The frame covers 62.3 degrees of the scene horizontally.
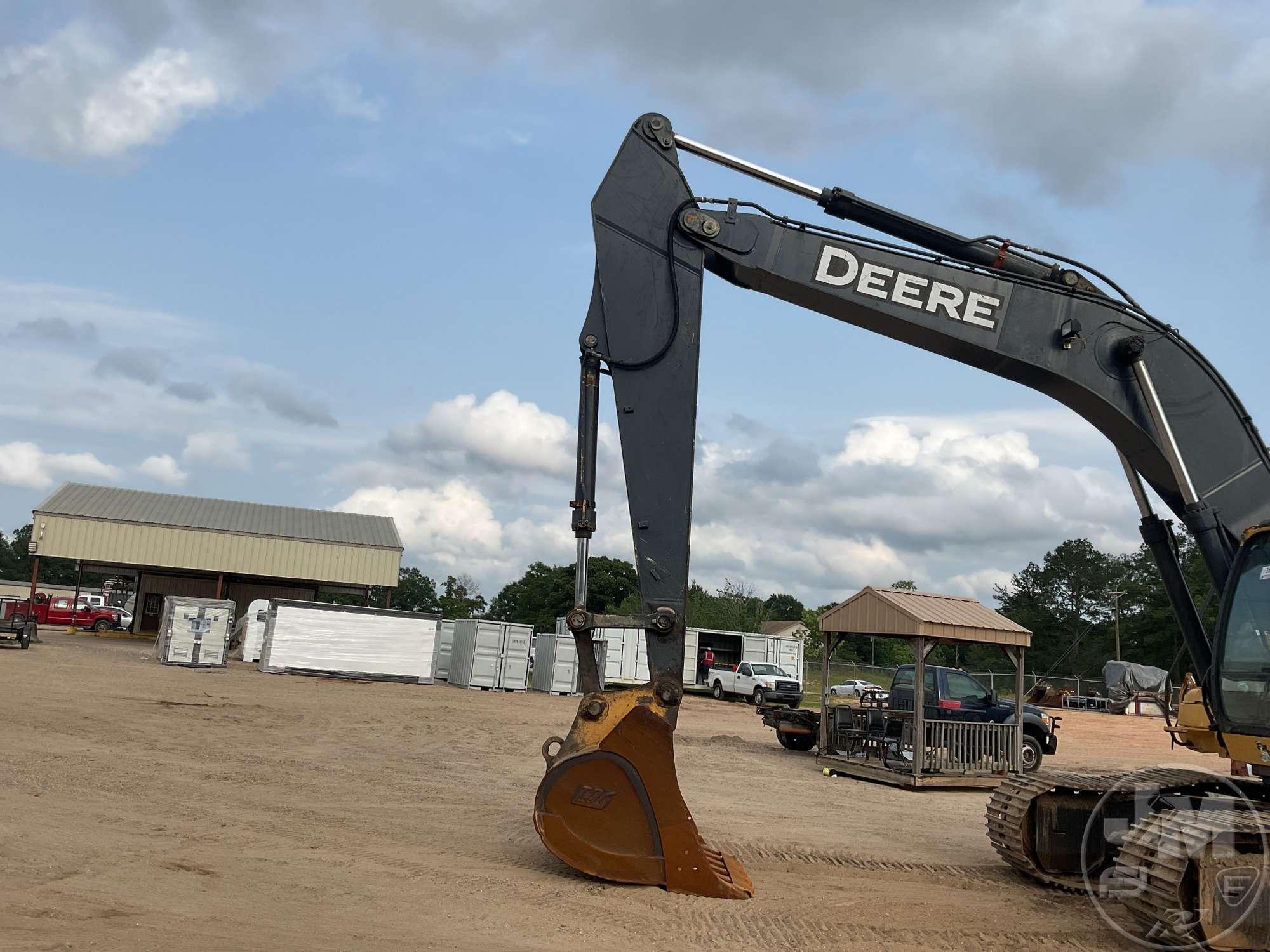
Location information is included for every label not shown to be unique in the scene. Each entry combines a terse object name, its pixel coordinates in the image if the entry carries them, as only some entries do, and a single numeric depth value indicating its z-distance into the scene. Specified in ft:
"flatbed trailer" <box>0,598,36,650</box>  101.30
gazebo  50.42
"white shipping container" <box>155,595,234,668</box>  94.53
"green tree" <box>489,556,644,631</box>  240.32
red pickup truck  159.22
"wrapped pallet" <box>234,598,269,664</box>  109.60
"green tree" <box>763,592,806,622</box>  352.57
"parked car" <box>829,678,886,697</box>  117.52
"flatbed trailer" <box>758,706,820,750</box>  62.85
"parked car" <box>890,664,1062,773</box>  57.41
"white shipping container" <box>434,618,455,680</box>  110.42
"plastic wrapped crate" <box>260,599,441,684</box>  96.84
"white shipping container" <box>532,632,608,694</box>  104.22
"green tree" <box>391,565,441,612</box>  394.73
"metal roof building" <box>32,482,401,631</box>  142.51
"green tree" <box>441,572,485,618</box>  326.24
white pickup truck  113.29
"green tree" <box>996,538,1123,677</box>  244.01
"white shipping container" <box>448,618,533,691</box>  102.83
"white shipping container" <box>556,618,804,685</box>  115.44
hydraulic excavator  21.59
